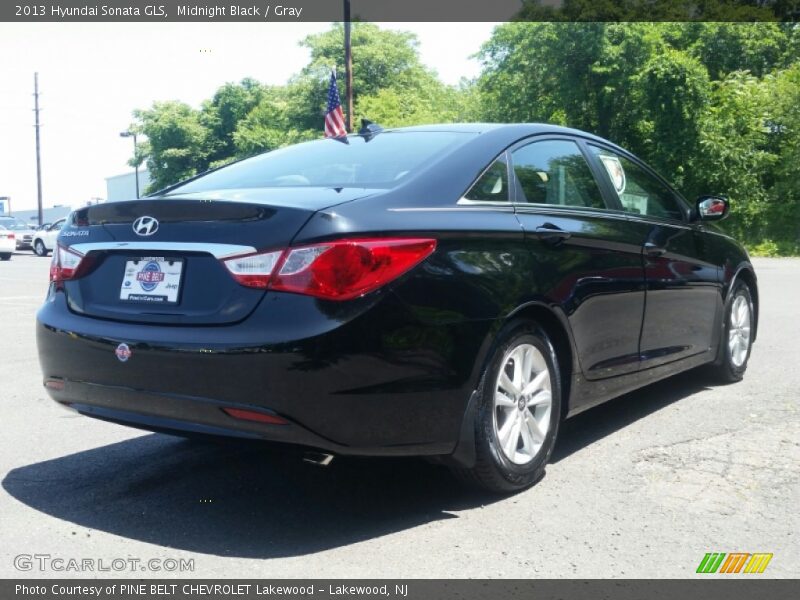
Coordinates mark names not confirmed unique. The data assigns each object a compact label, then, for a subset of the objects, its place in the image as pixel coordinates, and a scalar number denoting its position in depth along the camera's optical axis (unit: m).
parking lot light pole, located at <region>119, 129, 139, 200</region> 68.56
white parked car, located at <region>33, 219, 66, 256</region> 35.31
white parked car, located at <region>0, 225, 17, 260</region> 31.46
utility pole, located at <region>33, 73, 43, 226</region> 51.94
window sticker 4.98
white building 115.69
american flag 20.72
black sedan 3.16
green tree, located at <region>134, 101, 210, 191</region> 68.44
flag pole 26.02
